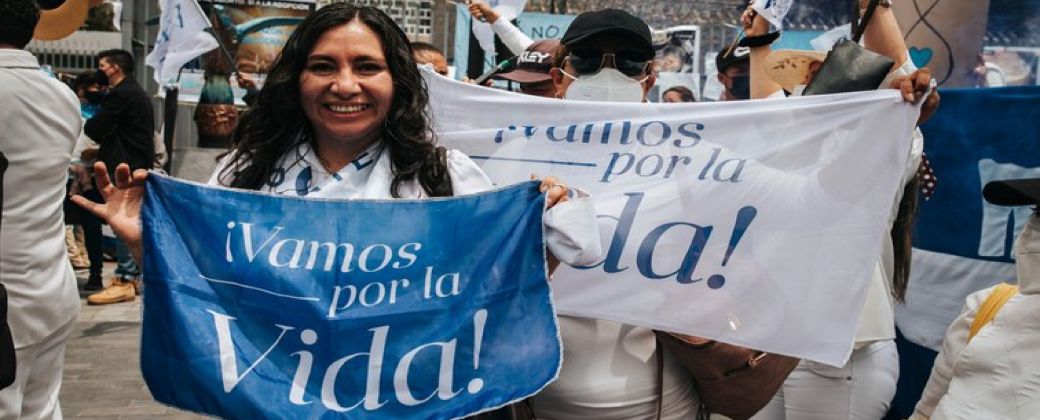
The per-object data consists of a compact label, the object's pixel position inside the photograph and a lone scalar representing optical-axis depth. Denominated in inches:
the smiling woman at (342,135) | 101.0
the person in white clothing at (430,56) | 247.5
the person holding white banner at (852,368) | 146.6
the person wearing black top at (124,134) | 355.3
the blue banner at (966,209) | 180.4
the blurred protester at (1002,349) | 112.7
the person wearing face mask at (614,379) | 108.9
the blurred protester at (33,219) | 130.8
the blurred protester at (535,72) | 184.4
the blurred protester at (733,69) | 189.2
